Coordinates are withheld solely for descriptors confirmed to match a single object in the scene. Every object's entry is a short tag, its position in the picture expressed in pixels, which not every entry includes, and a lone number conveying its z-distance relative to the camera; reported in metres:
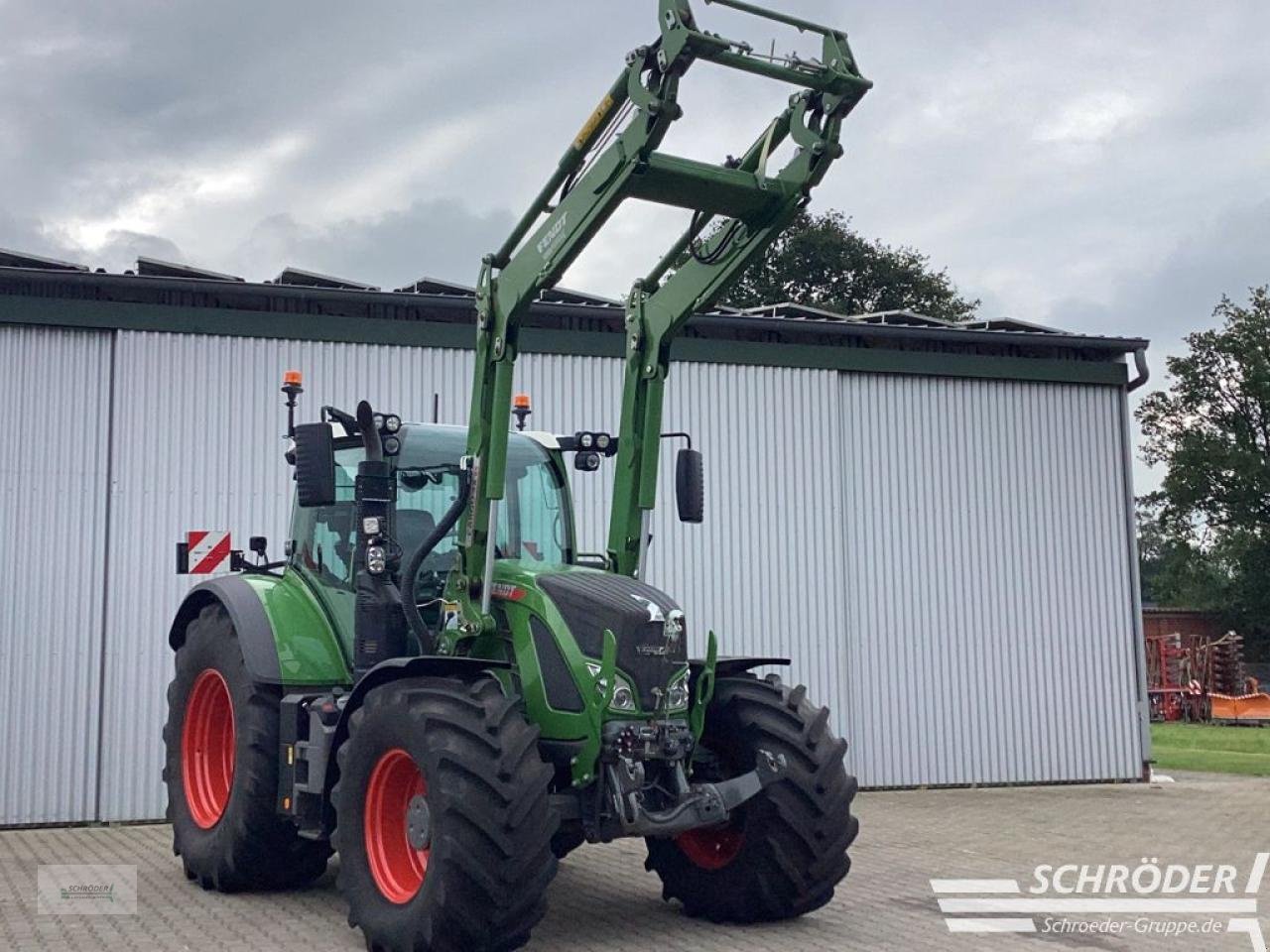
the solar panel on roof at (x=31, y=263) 12.25
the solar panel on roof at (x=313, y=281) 13.01
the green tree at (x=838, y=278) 43.94
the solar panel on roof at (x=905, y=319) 14.99
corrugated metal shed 12.10
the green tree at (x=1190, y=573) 51.00
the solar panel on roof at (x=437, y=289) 13.47
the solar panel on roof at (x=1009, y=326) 15.49
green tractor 6.56
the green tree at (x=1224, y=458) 49.84
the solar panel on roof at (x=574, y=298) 13.97
